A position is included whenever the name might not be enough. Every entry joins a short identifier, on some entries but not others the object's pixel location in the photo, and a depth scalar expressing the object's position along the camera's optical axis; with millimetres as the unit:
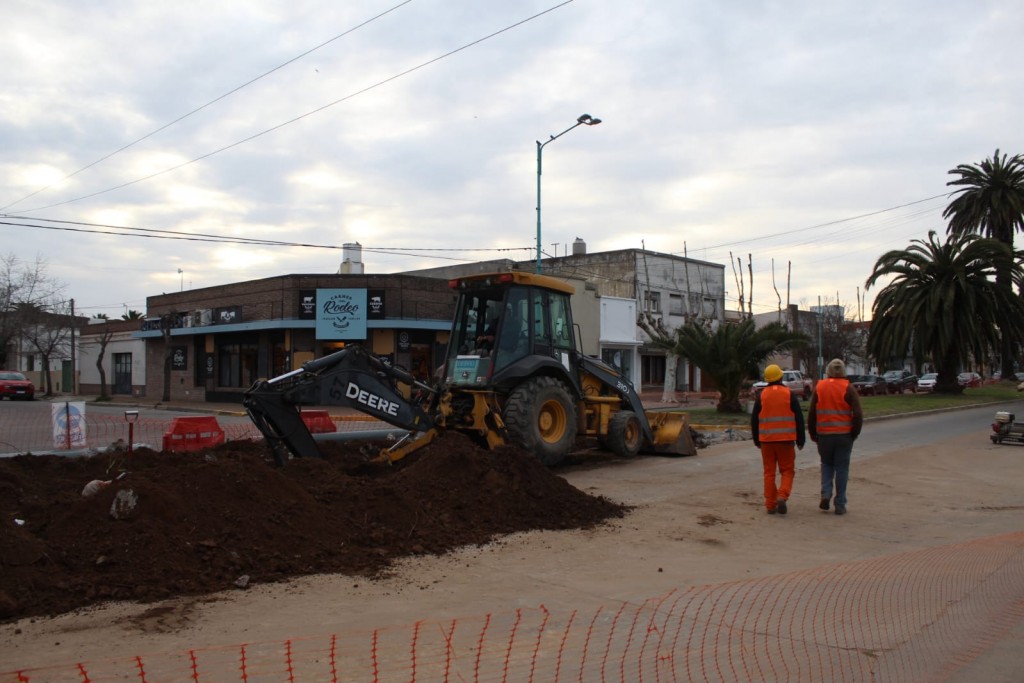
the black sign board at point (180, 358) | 39853
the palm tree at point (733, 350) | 24469
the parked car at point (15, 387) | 37344
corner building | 33188
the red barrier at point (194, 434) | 12926
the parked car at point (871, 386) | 44969
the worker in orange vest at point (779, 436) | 9227
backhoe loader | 9477
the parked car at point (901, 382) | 47938
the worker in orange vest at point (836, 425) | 9312
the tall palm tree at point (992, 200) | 41781
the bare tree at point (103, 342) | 40094
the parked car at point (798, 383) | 38266
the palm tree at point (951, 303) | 36781
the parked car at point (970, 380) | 56281
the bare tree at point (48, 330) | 45250
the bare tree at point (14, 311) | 44250
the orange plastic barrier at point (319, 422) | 16341
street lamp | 23859
